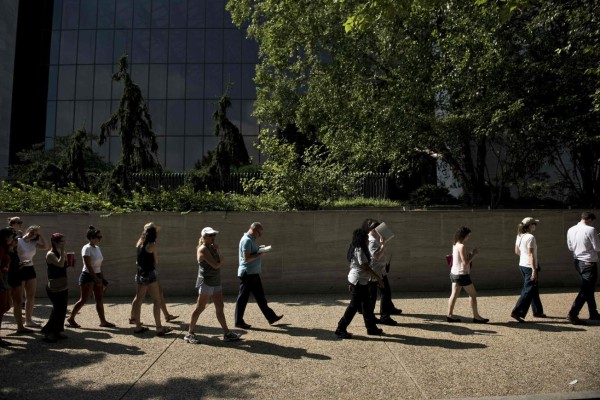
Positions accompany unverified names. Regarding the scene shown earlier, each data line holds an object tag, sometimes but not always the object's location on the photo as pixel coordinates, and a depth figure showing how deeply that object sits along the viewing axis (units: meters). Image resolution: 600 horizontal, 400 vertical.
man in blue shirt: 6.94
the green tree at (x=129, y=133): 13.07
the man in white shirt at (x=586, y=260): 6.80
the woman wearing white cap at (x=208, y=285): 6.09
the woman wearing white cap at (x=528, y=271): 6.96
